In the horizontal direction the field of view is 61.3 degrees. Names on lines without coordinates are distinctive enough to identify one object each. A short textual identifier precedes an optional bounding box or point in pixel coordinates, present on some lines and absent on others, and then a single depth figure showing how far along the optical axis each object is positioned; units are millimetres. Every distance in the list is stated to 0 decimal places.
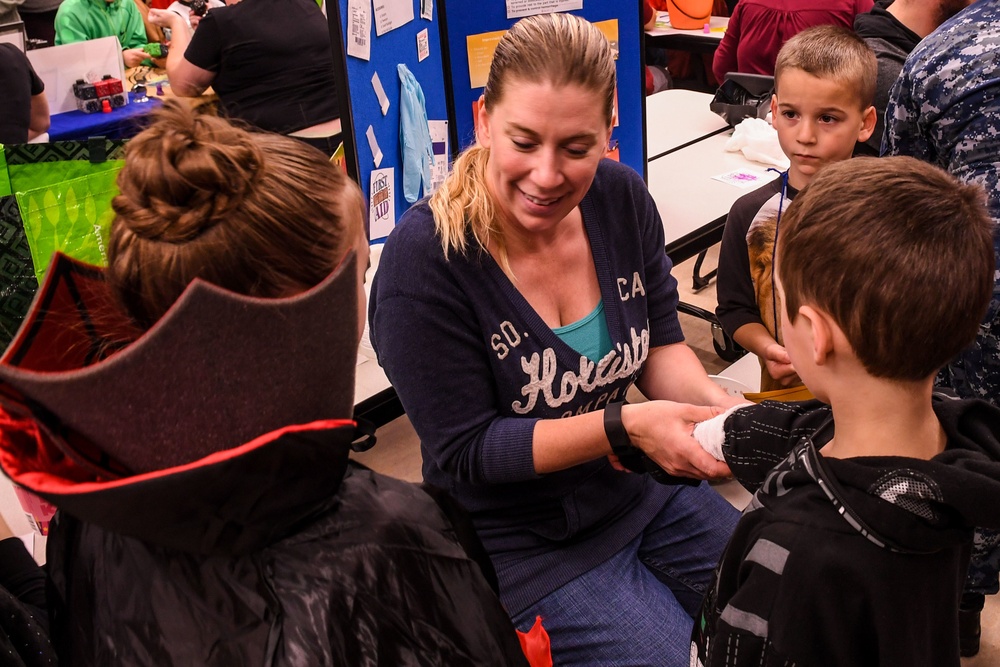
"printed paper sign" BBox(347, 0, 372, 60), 2125
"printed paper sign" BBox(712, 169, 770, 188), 3002
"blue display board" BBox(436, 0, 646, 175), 2445
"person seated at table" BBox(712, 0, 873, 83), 4074
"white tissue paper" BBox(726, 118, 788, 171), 3156
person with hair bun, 764
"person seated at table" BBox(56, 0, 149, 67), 5082
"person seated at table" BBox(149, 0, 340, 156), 3895
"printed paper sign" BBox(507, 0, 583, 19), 2488
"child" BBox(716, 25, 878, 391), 2059
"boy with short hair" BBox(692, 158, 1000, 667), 979
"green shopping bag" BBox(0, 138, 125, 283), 1848
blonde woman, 1411
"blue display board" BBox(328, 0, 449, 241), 2195
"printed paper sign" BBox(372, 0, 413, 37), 2238
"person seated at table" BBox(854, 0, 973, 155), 2695
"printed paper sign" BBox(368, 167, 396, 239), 2413
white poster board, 4031
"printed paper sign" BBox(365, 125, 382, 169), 2316
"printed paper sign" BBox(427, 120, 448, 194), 2566
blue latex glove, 2391
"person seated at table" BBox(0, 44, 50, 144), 3361
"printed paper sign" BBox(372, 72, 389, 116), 2289
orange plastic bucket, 5984
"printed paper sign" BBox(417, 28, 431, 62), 2438
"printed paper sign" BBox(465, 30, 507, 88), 2477
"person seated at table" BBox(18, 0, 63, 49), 5758
